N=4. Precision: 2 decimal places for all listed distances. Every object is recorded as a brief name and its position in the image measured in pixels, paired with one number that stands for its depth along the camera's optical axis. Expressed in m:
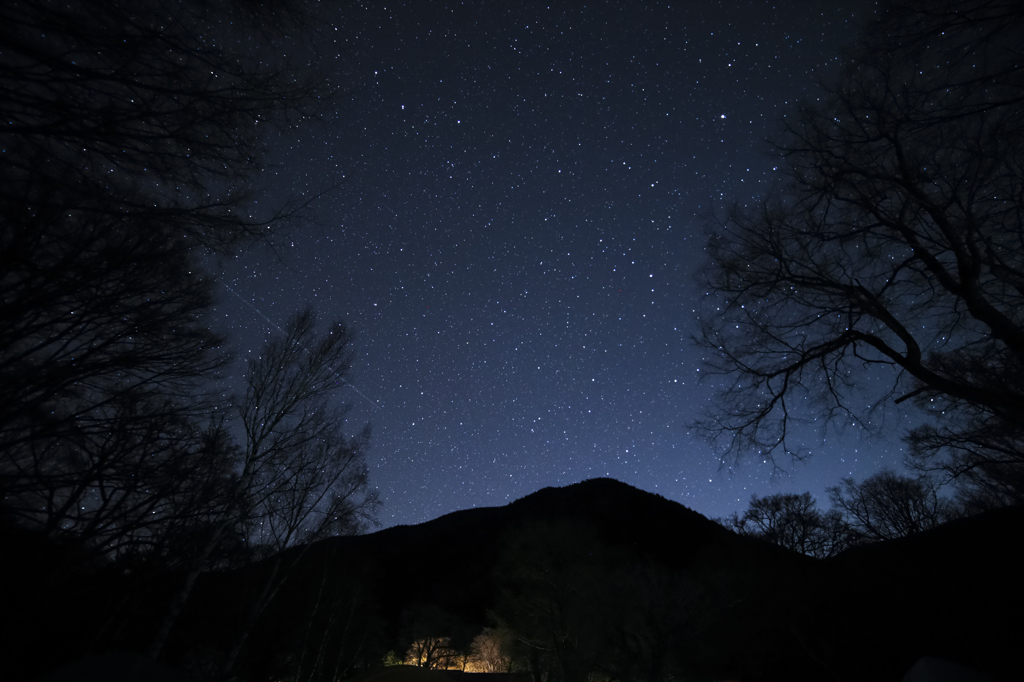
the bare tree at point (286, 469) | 8.07
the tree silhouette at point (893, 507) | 24.22
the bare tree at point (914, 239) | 4.18
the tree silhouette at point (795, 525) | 27.74
